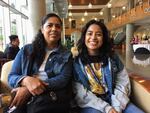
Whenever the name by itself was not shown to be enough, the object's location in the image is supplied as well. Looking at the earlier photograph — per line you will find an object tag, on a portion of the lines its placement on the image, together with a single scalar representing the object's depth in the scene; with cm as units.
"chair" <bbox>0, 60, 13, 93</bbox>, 140
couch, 112
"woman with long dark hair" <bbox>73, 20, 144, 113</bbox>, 115
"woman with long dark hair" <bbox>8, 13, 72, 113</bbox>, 105
